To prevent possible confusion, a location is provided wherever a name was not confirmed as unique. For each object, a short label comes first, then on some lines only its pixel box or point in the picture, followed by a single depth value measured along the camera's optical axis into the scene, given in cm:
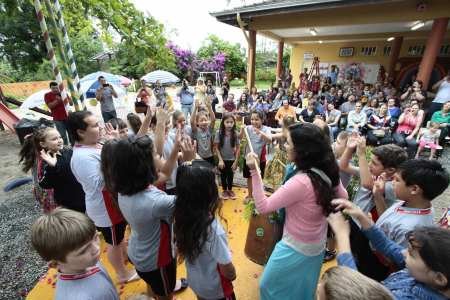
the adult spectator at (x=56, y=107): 601
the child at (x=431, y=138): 583
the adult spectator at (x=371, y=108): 725
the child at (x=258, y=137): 365
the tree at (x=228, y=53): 2828
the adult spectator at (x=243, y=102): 955
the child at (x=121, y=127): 333
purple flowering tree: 2527
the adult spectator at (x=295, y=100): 961
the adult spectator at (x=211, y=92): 1064
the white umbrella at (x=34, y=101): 732
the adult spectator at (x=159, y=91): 1050
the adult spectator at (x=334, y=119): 750
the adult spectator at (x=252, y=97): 988
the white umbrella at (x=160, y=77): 1315
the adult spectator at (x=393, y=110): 703
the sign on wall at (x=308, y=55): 1569
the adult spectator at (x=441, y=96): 706
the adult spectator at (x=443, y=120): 623
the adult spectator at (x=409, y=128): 614
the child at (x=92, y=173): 211
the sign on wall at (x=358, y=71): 1357
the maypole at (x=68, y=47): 347
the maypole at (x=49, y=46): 318
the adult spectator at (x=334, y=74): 1438
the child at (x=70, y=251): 116
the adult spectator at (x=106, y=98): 757
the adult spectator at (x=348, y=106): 806
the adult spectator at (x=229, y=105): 927
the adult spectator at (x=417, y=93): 695
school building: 709
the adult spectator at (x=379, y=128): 654
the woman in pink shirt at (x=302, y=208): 151
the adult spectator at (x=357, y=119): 700
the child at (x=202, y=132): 378
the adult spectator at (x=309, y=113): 759
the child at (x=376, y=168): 197
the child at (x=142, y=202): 160
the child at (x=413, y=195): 151
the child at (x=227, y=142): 390
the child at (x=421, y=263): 103
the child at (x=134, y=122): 331
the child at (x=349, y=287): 87
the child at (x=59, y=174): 236
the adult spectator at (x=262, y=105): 887
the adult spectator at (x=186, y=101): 938
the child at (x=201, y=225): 146
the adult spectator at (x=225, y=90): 1192
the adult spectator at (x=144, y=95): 512
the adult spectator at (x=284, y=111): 731
